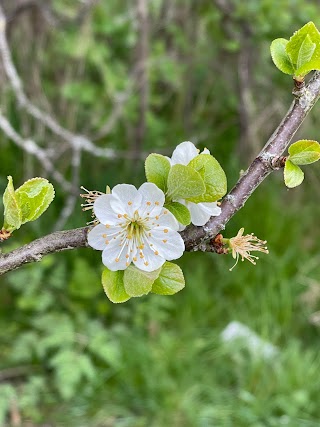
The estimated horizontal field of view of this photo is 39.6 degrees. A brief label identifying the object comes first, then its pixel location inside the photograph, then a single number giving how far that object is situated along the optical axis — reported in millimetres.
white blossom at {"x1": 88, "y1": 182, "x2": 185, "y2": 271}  113
